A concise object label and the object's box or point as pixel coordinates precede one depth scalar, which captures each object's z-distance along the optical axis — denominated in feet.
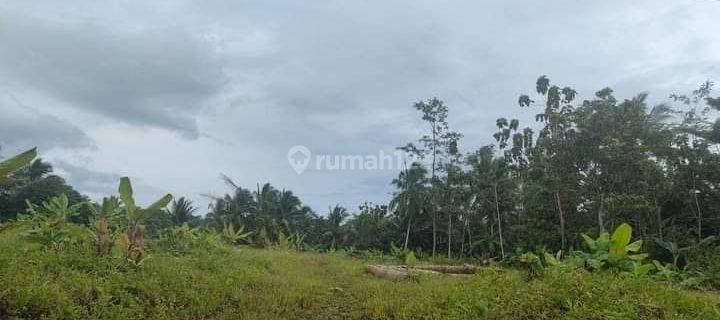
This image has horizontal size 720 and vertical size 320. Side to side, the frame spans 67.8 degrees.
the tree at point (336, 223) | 131.44
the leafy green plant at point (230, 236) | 53.67
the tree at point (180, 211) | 118.17
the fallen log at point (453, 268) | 38.83
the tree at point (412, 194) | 119.44
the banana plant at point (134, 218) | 27.02
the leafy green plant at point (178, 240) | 35.37
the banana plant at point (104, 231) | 26.71
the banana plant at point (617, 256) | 25.23
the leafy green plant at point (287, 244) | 58.95
